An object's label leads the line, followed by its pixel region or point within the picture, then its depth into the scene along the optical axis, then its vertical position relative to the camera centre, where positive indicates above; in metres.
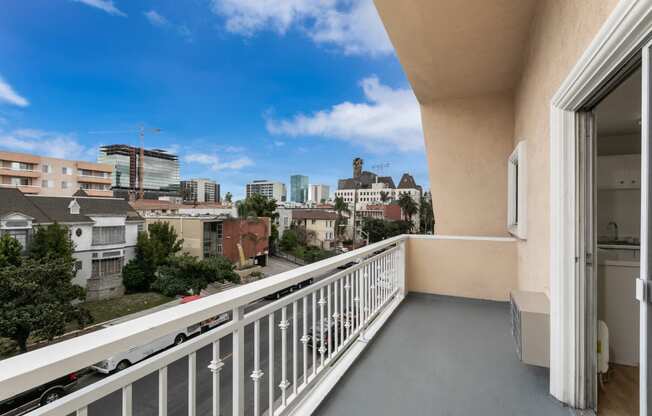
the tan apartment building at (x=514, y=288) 0.93 -0.33
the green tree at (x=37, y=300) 7.38 -2.47
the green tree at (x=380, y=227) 27.22 -1.58
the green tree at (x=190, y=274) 14.52 -3.15
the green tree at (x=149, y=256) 15.03 -2.33
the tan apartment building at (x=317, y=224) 30.70 -1.38
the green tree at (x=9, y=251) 8.87 -1.25
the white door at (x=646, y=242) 0.91 -0.09
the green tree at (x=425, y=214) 33.04 -0.33
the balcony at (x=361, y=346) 0.68 -0.77
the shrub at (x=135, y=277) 14.68 -3.28
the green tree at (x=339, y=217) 33.65 -0.71
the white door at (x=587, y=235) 1.51 -0.12
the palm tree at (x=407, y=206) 37.64 +0.58
